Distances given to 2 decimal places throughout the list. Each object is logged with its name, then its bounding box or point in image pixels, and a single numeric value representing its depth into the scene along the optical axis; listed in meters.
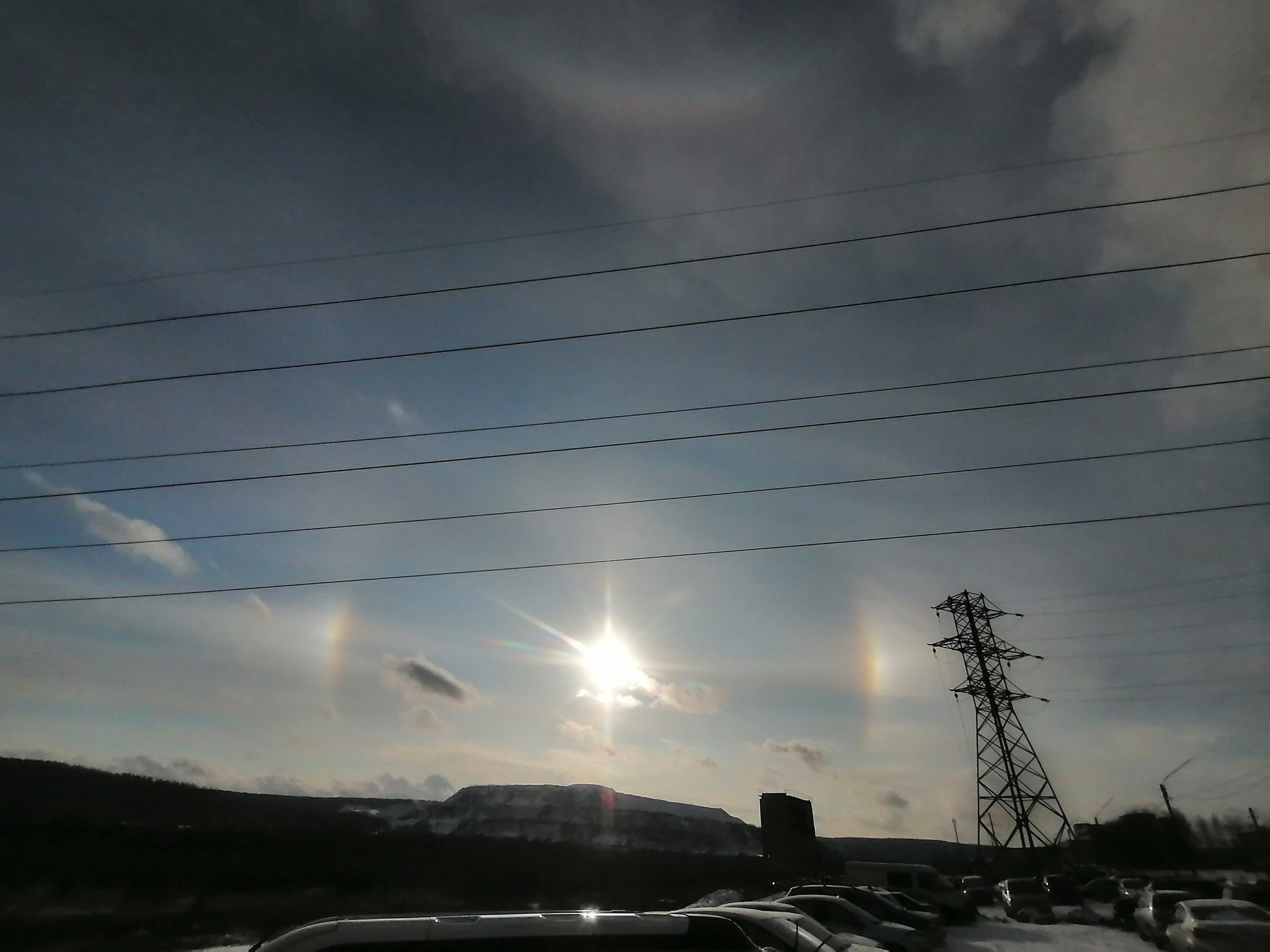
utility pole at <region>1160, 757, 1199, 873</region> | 72.44
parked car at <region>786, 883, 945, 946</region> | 19.97
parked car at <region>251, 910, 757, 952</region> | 5.15
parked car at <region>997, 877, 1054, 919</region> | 29.56
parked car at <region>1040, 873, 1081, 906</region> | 34.03
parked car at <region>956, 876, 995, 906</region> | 39.91
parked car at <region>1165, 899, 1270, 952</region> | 13.36
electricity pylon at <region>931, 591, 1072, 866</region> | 47.47
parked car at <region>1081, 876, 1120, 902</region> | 40.22
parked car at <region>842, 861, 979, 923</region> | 27.34
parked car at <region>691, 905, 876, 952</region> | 6.90
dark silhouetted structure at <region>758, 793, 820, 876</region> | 61.16
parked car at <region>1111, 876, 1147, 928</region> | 26.86
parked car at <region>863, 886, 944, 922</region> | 23.89
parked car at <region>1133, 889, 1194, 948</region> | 19.25
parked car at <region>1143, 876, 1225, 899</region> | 25.25
